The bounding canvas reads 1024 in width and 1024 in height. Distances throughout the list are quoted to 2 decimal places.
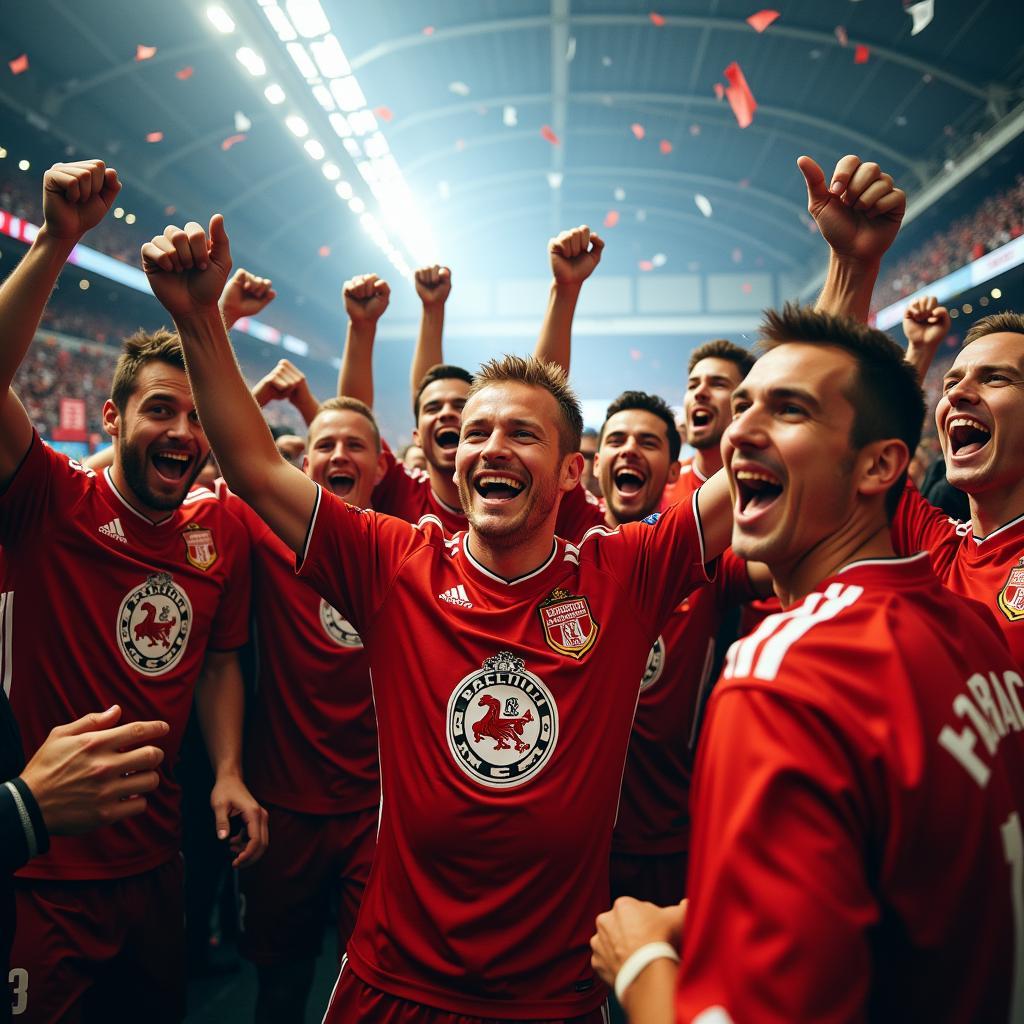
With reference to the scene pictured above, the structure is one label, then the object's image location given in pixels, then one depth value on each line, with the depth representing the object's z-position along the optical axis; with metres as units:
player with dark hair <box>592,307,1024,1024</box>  0.93
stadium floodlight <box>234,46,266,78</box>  14.73
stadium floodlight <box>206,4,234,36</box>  13.32
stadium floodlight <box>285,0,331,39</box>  14.45
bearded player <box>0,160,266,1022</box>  2.12
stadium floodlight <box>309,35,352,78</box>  15.85
